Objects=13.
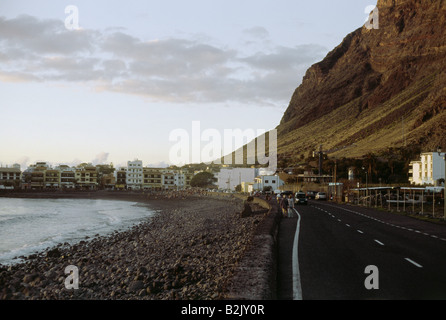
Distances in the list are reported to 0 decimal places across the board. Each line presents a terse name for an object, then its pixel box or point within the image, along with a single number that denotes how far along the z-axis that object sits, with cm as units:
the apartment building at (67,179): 19238
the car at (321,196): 7962
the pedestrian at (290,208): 3720
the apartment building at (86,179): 19388
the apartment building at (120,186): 19888
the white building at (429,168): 9112
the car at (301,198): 6006
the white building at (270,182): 14658
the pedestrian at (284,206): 3803
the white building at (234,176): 19150
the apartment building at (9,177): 19259
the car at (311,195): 8500
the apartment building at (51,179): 19162
